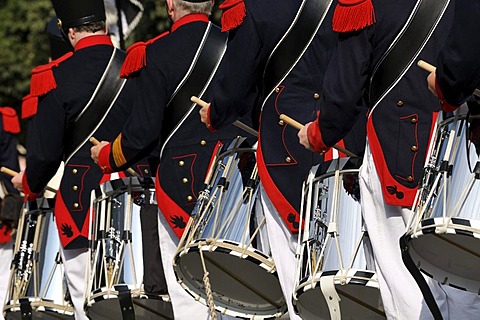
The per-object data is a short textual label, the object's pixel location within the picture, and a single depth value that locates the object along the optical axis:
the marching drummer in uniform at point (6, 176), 20.52
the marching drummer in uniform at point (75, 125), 15.99
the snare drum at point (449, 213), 10.25
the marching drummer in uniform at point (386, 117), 11.62
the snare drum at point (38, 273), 16.22
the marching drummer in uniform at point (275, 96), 12.95
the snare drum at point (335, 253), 11.56
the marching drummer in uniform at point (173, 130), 14.56
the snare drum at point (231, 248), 12.72
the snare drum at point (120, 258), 14.55
